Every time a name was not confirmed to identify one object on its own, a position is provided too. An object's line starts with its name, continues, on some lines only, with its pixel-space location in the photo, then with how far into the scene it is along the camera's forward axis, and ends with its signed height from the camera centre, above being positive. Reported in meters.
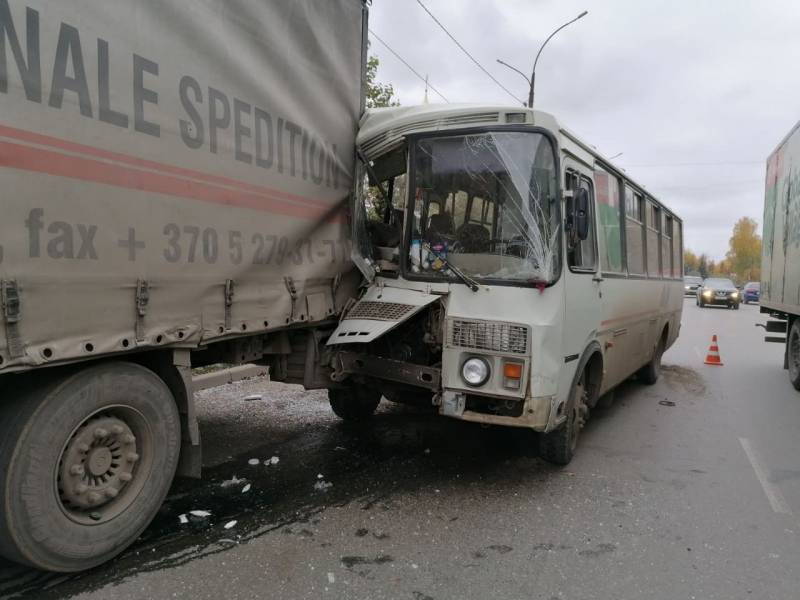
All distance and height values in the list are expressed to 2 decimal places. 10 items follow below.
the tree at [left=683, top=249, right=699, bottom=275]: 109.62 +2.29
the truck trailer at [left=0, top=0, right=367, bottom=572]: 2.64 +0.19
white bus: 4.27 +0.02
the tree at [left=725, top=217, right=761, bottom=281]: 80.88 +3.49
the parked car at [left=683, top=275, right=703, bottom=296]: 40.84 -0.75
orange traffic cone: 11.27 -1.60
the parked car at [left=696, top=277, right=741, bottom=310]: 29.23 -1.00
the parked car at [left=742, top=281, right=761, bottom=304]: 36.09 -1.17
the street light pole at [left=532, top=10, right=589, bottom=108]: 16.34 +5.37
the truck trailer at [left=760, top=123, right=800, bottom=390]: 8.80 +0.43
